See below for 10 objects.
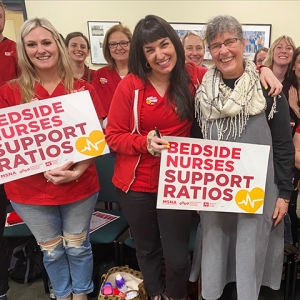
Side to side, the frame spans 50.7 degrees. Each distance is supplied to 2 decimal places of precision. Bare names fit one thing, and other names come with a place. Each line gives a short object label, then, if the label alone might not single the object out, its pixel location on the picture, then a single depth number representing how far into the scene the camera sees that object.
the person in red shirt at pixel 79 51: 2.87
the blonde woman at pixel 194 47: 2.78
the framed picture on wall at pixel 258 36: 4.13
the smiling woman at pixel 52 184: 1.56
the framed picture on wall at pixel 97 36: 4.50
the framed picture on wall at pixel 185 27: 4.30
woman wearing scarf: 1.36
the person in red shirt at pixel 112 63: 2.62
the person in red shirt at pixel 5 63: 1.86
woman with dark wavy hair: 1.47
